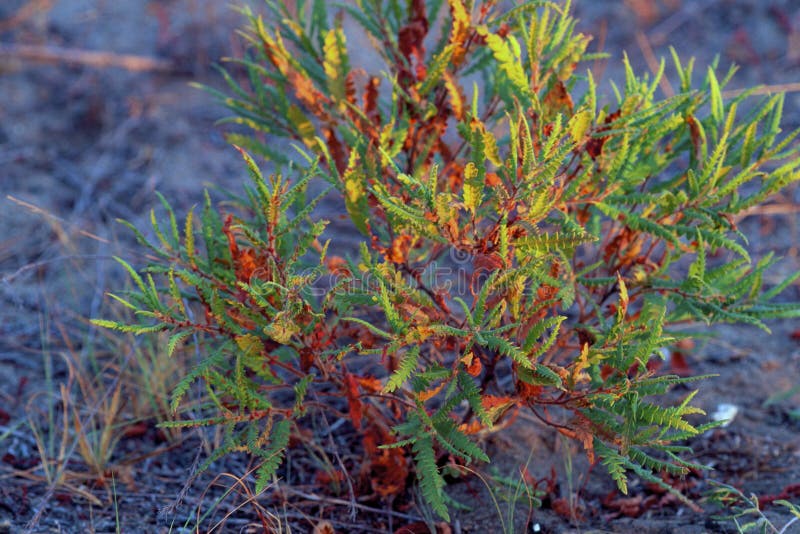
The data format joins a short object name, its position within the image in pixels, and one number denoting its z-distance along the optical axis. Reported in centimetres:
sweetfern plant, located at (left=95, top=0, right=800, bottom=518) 152
